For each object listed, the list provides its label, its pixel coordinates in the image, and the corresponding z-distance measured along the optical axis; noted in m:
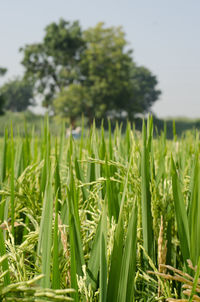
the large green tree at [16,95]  63.56
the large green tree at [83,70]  36.78
